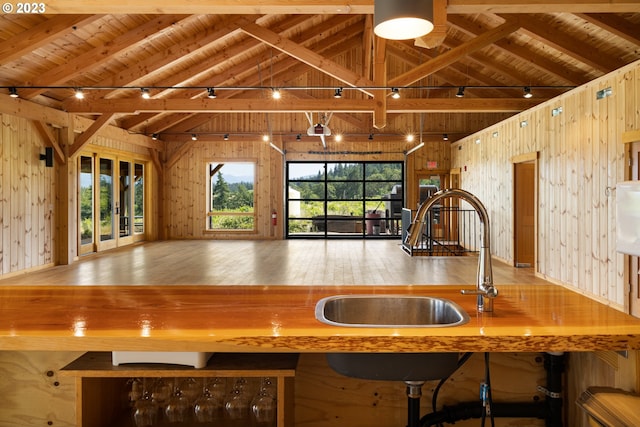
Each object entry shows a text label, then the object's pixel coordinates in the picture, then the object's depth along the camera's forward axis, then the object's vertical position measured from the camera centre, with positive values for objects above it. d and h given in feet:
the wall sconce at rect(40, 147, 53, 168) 26.99 +3.07
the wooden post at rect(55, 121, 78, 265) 28.22 +0.00
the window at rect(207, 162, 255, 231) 44.27 +1.11
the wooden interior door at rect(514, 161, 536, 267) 28.07 -0.78
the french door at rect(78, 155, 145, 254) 32.32 +0.44
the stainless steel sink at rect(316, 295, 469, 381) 5.15 -1.64
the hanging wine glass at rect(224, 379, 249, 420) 5.97 -2.60
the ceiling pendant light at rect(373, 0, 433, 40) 5.70 +2.55
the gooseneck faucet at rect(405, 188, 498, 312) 5.30 -0.43
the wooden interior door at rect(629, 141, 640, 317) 16.26 -2.33
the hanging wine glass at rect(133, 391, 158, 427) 6.00 -2.73
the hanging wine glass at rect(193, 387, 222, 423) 5.98 -2.67
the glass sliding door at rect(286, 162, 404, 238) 44.52 +0.82
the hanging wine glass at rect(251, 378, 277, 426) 5.82 -2.56
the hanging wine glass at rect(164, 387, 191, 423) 6.02 -2.69
